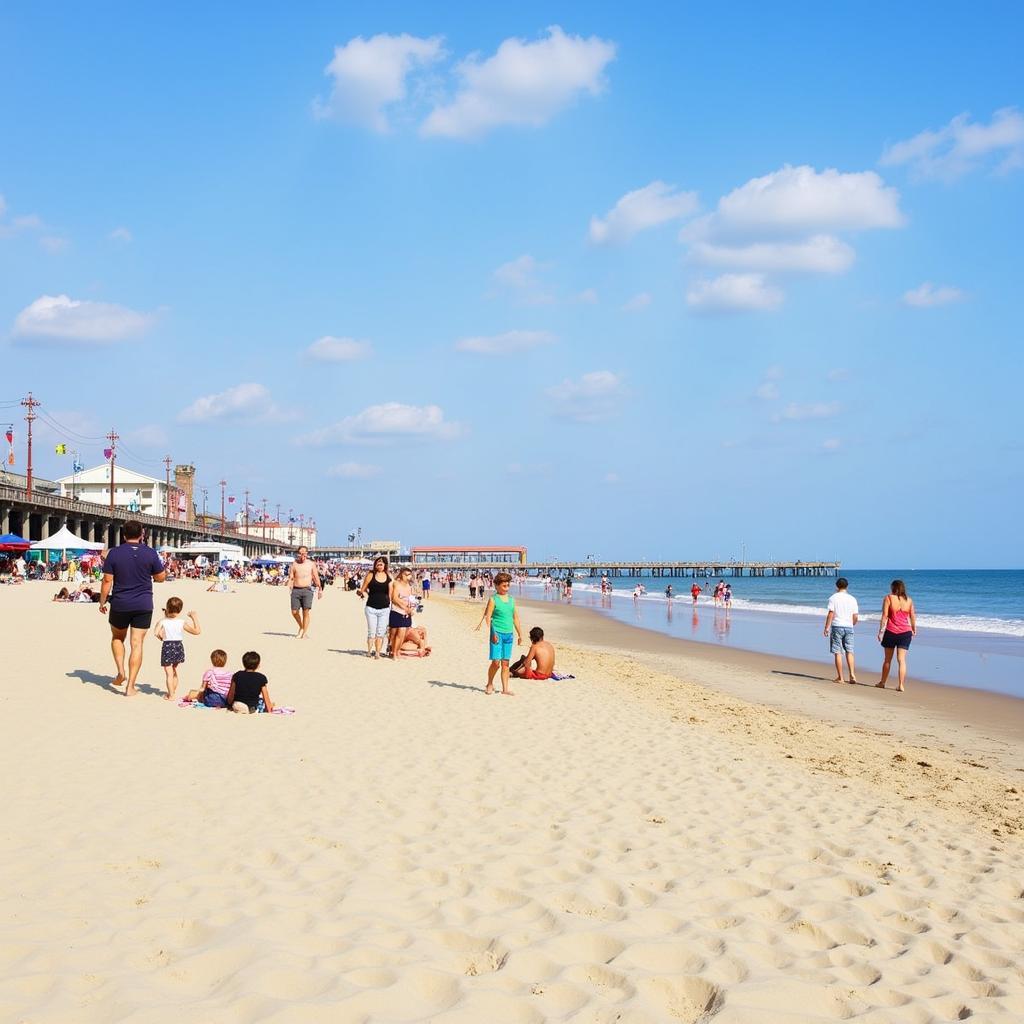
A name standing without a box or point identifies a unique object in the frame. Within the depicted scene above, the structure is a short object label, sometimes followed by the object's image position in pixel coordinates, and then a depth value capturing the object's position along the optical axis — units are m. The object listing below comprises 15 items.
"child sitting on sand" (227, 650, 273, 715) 8.93
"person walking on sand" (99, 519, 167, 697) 9.22
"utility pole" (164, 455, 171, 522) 99.11
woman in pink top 13.03
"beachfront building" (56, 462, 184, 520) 106.94
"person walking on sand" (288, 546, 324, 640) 16.12
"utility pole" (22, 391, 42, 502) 57.22
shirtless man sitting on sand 12.42
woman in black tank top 13.16
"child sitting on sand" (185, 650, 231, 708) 9.16
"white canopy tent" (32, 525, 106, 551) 39.66
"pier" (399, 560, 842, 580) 147.75
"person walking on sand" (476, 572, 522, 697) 10.65
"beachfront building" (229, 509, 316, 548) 170.88
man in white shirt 13.79
